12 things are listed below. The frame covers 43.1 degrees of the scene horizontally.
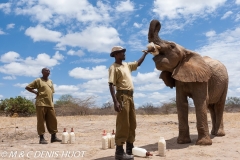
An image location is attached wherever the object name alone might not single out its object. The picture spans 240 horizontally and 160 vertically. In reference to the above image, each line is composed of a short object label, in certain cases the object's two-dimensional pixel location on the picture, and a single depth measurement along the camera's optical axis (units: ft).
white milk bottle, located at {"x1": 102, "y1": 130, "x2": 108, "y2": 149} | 23.06
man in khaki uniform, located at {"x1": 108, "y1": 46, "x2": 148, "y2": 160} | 18.47
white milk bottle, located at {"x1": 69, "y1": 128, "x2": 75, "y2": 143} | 26.68
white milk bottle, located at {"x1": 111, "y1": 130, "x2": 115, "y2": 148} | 23.75
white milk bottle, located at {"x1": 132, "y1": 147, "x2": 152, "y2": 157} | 19.53
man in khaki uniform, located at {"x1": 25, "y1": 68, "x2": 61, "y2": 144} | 27.25
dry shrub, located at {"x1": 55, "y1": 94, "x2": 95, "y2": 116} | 77.30
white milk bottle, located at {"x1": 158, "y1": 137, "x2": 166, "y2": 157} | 19.84
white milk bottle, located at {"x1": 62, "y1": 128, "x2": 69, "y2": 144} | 26.40
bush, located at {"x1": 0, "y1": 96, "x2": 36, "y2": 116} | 73.61
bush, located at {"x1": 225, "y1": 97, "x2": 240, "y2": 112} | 92.11
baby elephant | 22.80
